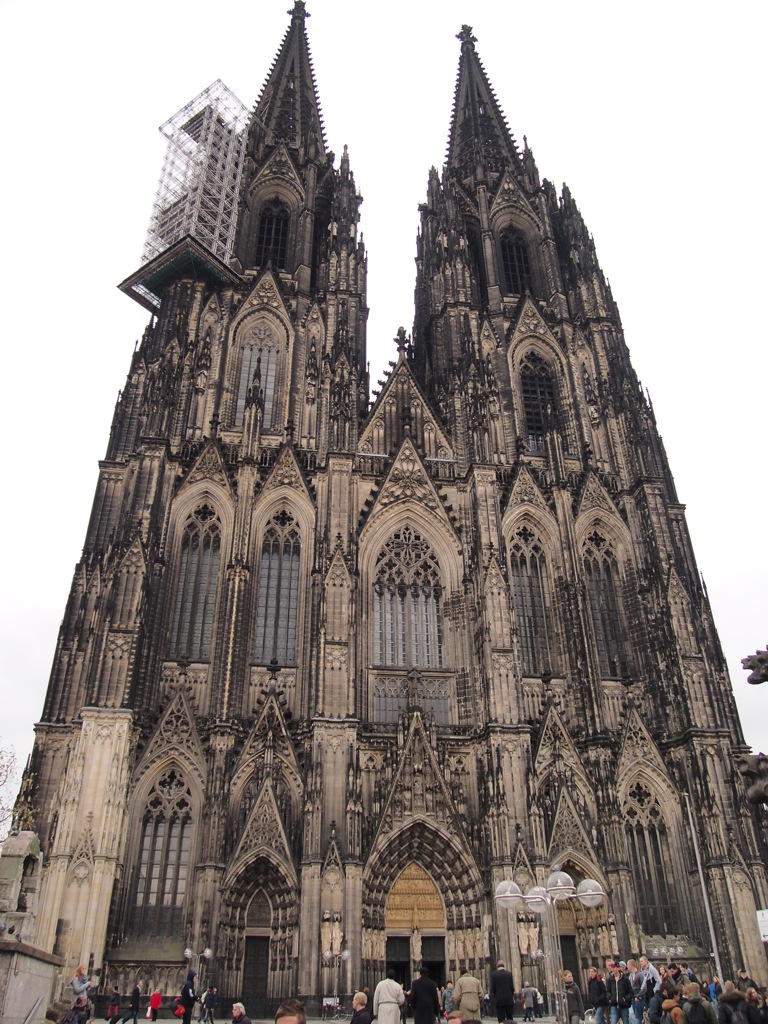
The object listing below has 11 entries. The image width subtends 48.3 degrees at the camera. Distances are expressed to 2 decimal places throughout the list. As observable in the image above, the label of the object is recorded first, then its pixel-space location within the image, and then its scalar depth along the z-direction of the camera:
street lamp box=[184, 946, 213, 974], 21.08
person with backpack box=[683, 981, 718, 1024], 9.95
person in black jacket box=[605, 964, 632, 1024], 13.58
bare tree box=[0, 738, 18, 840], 33.38
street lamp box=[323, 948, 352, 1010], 21.27
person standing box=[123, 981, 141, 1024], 17.27
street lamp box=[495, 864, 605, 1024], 16.48
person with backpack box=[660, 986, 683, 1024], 10.63
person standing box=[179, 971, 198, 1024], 16.39
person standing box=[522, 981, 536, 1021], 18.70
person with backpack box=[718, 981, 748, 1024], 9.77
